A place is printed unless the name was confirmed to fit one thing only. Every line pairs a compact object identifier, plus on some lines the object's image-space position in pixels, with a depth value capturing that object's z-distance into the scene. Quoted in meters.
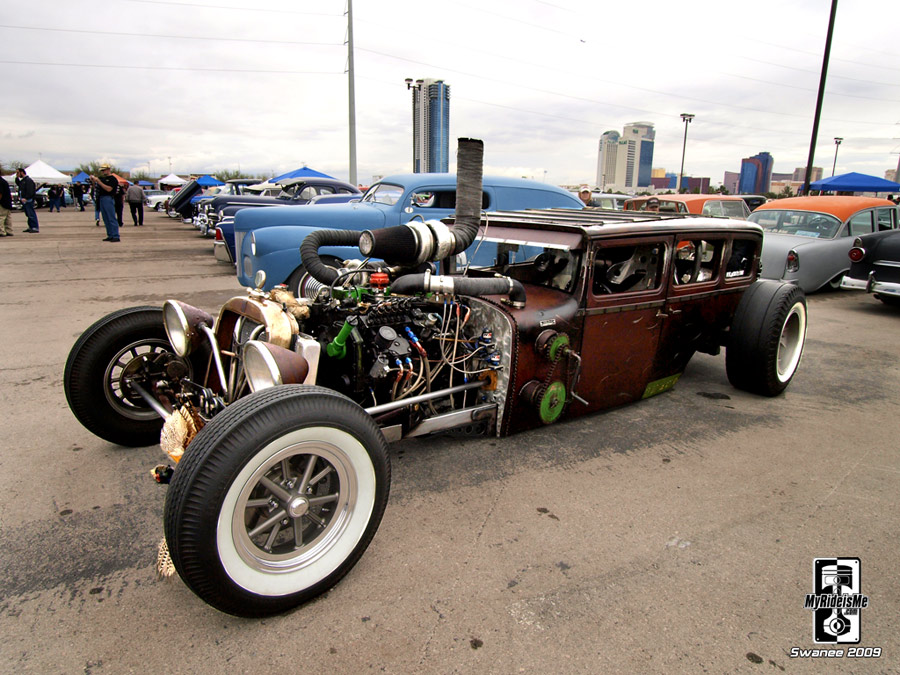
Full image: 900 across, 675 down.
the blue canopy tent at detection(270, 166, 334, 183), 22.59
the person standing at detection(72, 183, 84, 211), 31.94
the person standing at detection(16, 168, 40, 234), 16.41
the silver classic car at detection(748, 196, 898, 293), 8.91
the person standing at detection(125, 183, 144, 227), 21.09
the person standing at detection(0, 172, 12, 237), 14.89
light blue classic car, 7.36
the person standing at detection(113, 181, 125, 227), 14.84
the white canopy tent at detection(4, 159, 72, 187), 34.97
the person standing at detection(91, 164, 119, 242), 13.56
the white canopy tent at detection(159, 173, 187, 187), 45.06
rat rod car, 2.00
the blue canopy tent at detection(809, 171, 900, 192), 20.42
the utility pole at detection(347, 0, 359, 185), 18.30
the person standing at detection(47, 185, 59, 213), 29.36
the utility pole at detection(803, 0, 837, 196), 16.92
